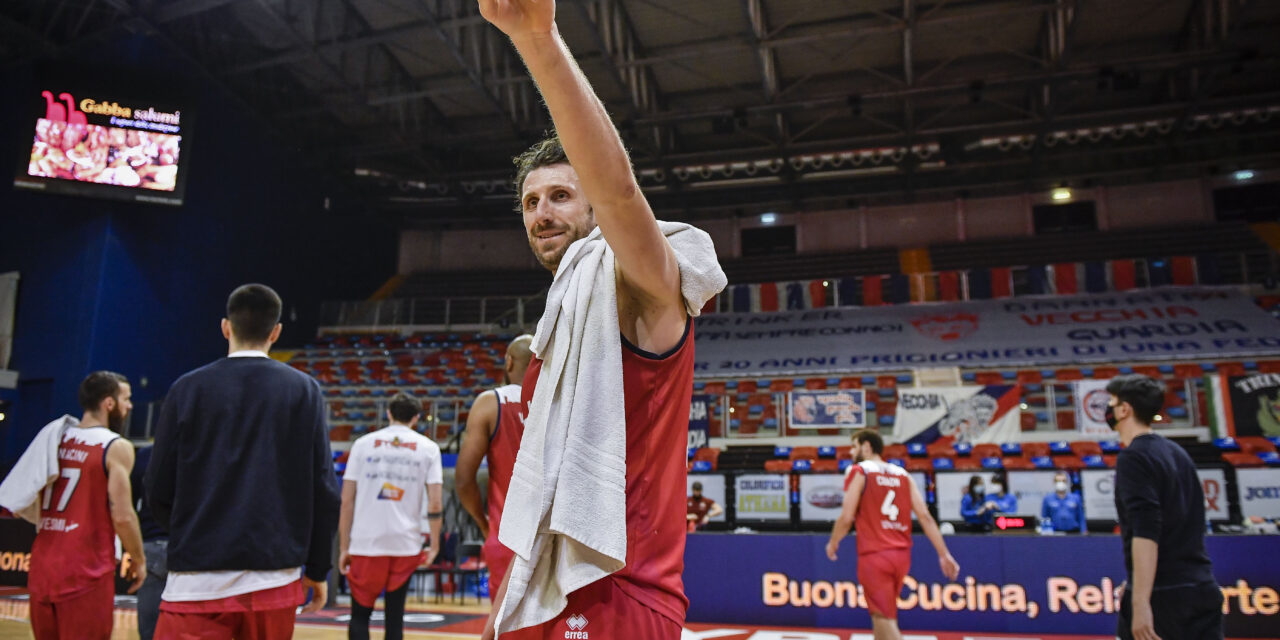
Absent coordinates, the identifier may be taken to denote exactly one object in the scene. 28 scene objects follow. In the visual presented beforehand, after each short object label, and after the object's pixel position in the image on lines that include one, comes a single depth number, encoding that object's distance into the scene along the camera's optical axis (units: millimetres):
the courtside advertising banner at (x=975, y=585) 6809
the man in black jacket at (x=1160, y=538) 3016
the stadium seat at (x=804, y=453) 12867
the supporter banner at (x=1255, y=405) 11542
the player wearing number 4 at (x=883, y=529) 5562
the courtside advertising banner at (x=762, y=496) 10711
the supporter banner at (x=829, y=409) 13023
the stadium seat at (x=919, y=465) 10823
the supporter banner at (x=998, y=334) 15492
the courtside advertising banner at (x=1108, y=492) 9844
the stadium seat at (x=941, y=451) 11906
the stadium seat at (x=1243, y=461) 9983
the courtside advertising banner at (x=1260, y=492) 9586
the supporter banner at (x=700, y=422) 13281
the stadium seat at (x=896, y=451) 11873
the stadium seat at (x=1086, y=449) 11607
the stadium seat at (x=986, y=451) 11711
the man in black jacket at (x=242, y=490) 2445
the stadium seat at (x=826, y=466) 11140
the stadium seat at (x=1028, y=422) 12594
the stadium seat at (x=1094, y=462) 10141
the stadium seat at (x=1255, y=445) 11031
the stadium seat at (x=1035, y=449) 11695
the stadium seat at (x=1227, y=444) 11188
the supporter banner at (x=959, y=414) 11992
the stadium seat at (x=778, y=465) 11596
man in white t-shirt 4703
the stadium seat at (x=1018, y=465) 10406
